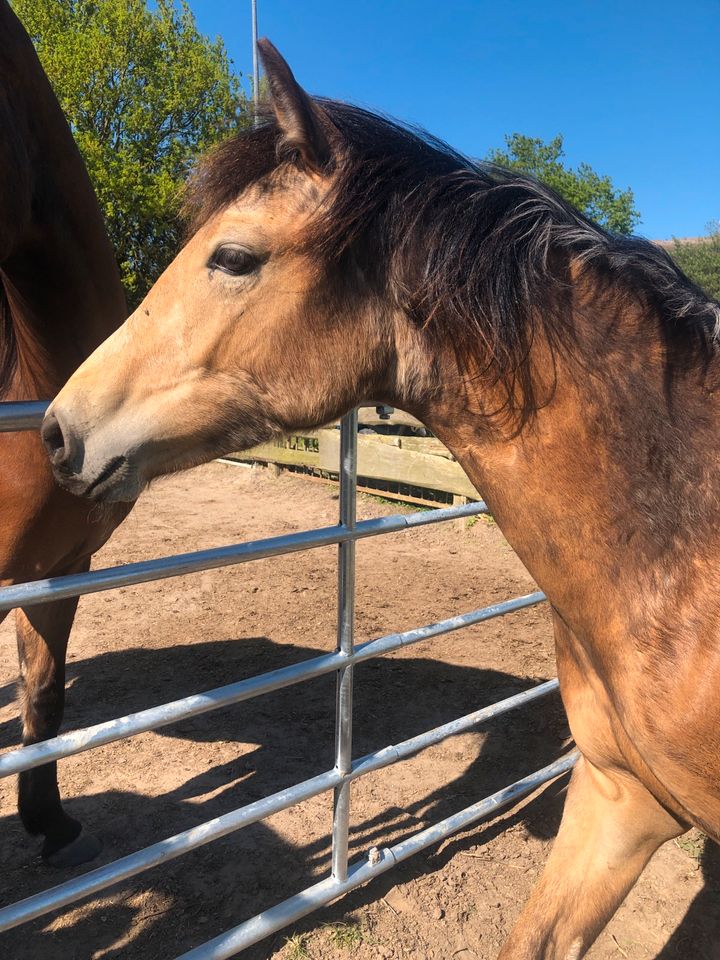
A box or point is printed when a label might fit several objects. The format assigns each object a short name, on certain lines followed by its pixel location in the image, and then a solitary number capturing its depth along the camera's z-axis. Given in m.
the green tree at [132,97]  13.64
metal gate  1.50
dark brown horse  1.96
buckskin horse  1.34
